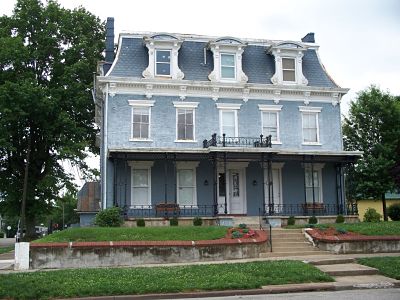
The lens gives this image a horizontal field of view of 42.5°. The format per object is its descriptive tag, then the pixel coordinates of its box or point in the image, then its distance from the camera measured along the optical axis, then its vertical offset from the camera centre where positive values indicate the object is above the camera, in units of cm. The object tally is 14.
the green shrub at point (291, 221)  2459 -30
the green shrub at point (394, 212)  3251 +8
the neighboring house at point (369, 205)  3725 +62
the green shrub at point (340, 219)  2539 -24
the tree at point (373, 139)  2972 +461
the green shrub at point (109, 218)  2269 -2
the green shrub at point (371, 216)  2580 -12
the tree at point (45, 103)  3278 +743
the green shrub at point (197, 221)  2391 -23
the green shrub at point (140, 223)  2356 -27
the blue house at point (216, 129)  2606 +458
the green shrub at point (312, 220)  2488 -27
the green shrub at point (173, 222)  2391 -25
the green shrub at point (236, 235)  1912 -72
